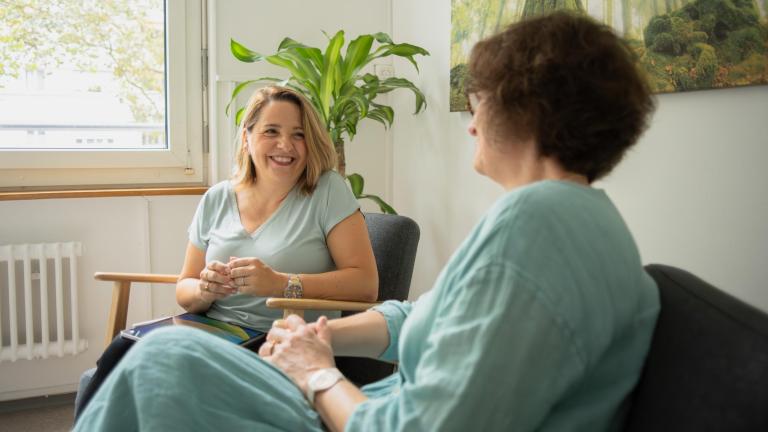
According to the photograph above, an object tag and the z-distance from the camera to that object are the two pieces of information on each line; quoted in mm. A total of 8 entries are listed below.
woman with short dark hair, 839
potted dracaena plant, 2676
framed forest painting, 1391
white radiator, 2730
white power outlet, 3309
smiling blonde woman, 1941
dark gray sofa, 787
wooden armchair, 2098
